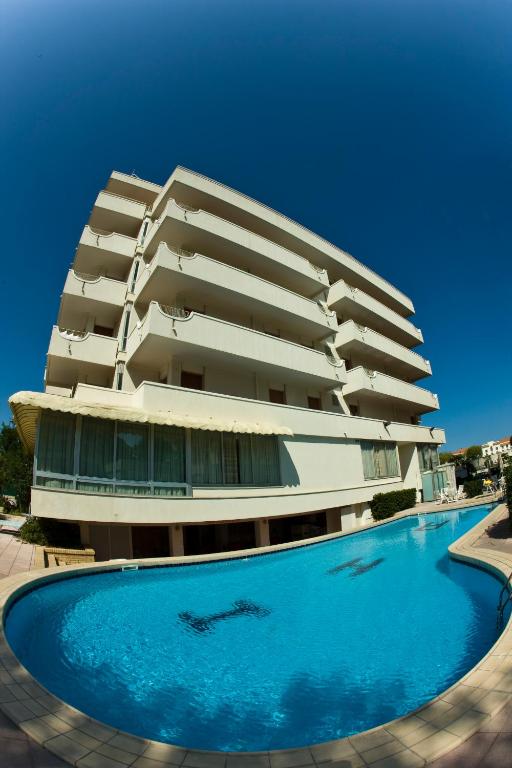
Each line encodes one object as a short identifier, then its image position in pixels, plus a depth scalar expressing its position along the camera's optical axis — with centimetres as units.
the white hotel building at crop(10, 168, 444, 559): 1285
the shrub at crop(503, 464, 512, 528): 1070
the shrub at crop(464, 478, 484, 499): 2719
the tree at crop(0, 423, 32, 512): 2123
